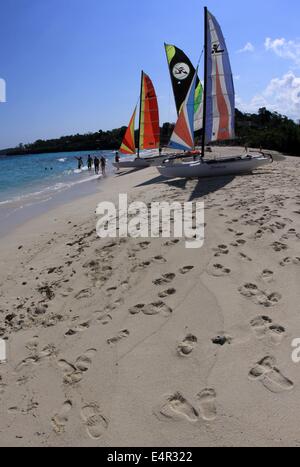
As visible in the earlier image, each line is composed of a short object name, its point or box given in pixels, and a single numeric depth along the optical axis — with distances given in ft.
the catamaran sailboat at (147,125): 93.45
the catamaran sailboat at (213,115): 52.34
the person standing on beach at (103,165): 105.35
